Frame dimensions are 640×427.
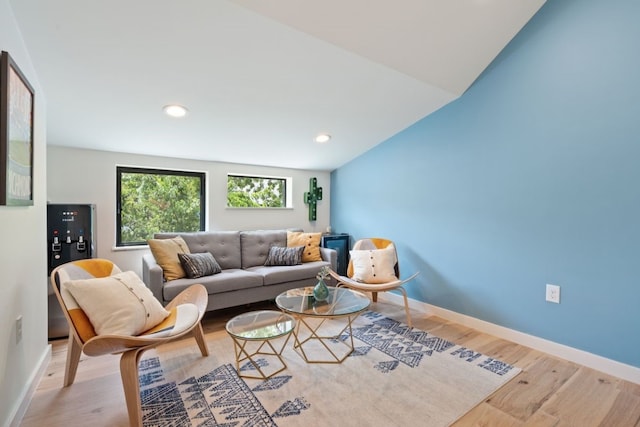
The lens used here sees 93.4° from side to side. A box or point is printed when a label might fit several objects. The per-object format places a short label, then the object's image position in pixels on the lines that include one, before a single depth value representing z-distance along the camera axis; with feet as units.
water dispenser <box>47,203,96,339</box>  8.10
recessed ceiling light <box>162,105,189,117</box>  8.13
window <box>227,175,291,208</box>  13.12
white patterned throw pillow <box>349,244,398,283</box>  10.07
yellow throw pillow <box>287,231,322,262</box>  12.07
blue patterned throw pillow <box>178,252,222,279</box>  9.20
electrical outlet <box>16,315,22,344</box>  5.19
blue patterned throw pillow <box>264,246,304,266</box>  11.40
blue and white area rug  5.19
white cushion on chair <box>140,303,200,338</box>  5.53
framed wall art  4.34
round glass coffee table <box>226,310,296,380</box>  6.26
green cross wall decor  14.73
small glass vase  7.68
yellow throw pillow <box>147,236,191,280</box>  9.07
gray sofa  8.71
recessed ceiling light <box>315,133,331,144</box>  11.02
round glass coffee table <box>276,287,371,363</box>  6.83
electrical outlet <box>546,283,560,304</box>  7.63
